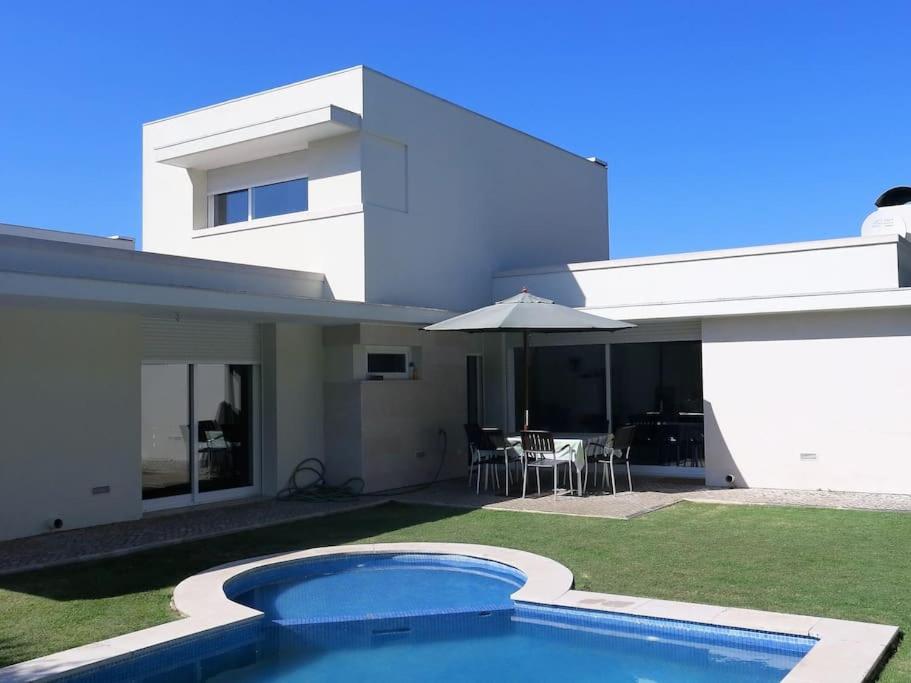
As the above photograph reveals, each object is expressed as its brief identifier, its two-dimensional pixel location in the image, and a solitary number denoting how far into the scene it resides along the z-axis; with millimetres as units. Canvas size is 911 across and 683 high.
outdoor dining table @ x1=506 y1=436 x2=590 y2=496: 13695
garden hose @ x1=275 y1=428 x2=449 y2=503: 14344
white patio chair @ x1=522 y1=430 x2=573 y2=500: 13727
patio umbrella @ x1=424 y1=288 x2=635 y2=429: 13406
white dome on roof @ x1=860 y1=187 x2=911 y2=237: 17328
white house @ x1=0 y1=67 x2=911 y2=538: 11625
